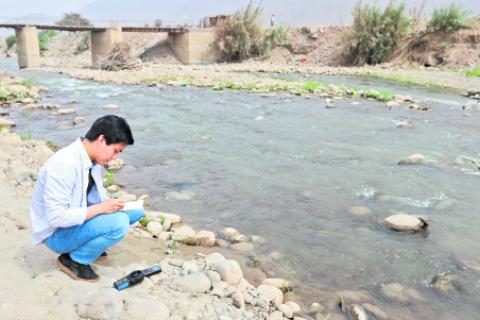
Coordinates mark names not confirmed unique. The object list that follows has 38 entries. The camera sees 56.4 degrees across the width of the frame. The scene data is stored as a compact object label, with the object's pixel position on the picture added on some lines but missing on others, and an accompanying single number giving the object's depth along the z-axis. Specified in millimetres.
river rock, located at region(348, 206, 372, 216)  6570
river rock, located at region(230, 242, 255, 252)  5429
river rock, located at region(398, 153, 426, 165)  8898
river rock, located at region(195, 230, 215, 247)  5434
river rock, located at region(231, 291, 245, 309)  3884
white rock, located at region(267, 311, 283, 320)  3850
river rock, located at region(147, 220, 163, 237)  5480
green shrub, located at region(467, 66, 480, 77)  23267
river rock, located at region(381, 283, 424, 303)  4512
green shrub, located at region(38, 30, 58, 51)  55741
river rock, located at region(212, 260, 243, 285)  4285
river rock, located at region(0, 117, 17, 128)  11555
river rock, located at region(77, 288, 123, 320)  3406
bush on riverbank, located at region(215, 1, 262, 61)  36156
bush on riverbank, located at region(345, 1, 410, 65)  30125
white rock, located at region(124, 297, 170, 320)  3438
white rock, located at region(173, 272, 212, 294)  3967
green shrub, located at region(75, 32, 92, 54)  49750
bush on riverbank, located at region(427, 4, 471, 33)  29250
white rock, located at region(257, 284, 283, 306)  4156
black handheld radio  3838
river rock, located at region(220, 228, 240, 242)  5705
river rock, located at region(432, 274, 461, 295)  4688
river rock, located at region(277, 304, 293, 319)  4000
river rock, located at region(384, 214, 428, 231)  5980
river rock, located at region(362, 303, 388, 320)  4223
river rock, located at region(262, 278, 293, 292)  4535
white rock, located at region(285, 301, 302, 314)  4136
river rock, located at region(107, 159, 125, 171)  8524
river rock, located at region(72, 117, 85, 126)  12289
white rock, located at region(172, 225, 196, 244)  5406
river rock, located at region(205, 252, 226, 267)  4534
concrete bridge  33125
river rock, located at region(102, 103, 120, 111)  14750
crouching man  3389
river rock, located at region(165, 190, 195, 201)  7070
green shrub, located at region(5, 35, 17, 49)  60000
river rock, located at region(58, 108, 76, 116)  13758
